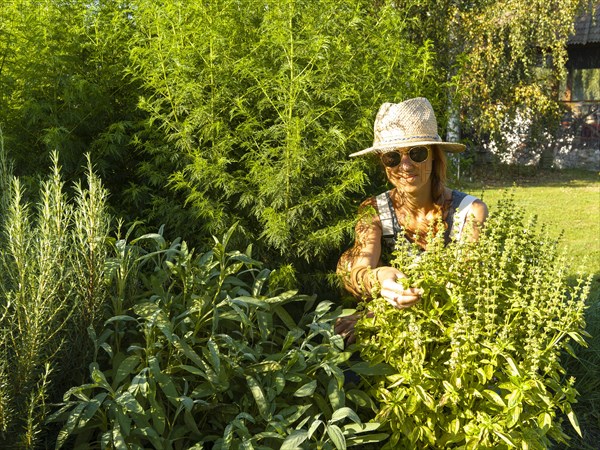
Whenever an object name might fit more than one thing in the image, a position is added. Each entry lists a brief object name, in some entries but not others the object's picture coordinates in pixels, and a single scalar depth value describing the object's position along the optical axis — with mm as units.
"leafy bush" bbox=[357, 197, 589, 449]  2227
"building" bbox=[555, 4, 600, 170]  16016
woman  2834
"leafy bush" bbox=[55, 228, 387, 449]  2012
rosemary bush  1897
